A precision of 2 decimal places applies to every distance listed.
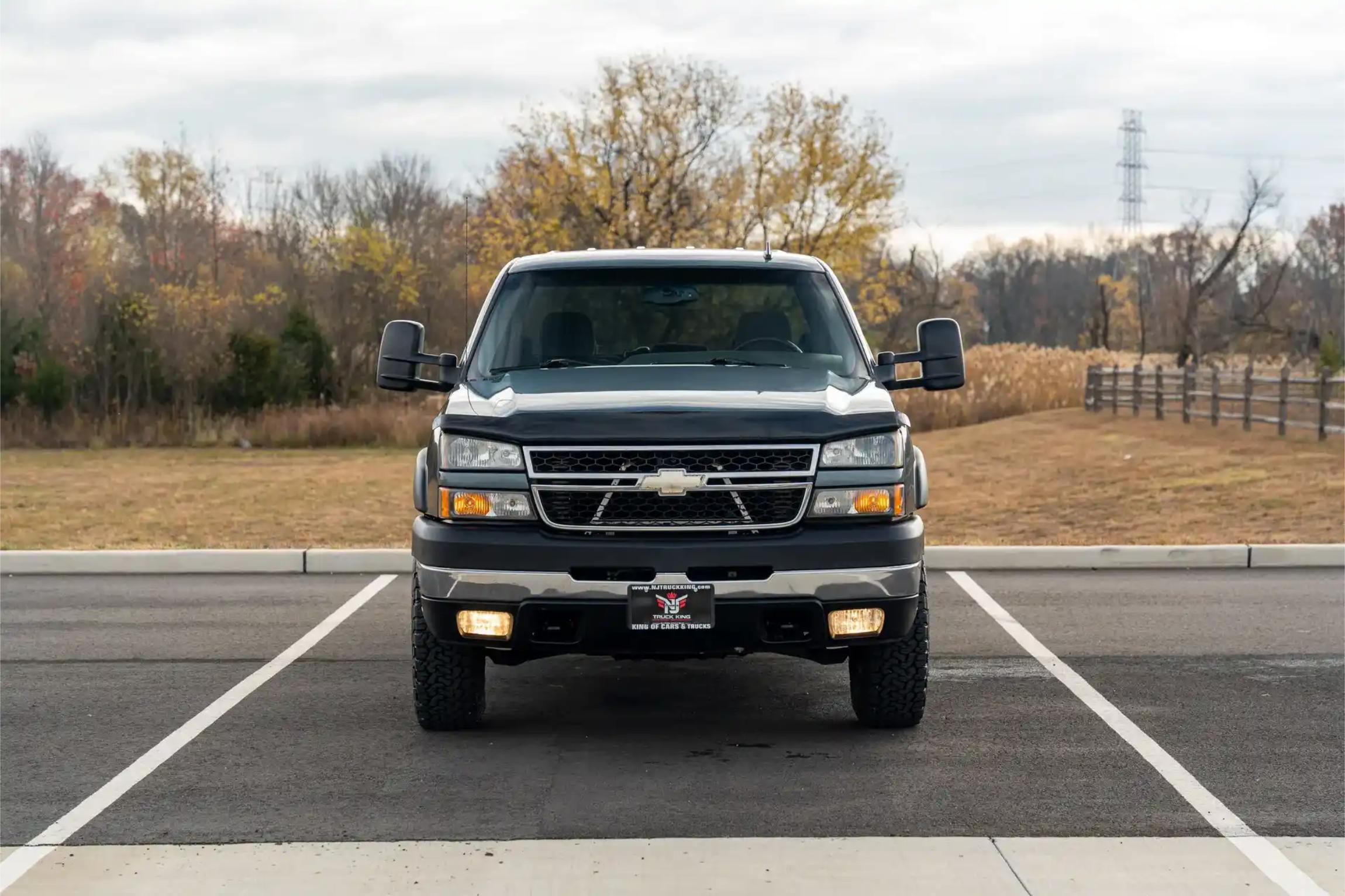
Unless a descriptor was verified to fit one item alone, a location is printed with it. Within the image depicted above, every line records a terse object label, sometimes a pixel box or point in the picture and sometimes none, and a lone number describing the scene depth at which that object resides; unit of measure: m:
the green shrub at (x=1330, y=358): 42.97
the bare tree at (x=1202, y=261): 59.75
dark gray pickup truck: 6.18
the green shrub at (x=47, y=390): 31.70
